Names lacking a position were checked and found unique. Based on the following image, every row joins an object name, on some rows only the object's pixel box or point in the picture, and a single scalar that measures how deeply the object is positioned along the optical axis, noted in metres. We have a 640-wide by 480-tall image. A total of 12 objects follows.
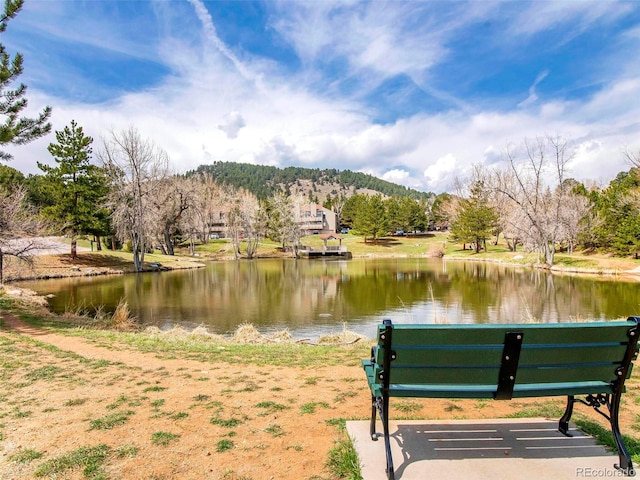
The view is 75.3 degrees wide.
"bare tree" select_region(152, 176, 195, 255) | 46.00
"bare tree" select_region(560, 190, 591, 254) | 42.56
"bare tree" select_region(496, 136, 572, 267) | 37.38
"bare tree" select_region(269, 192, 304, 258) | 59.81
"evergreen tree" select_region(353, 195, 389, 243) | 70.31
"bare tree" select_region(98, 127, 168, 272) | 37.53
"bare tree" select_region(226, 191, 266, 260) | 58.03
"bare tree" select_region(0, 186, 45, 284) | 15.60
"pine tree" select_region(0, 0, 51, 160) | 11.62
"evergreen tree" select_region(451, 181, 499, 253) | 56.06
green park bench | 3.10
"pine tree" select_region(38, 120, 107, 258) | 36.19
